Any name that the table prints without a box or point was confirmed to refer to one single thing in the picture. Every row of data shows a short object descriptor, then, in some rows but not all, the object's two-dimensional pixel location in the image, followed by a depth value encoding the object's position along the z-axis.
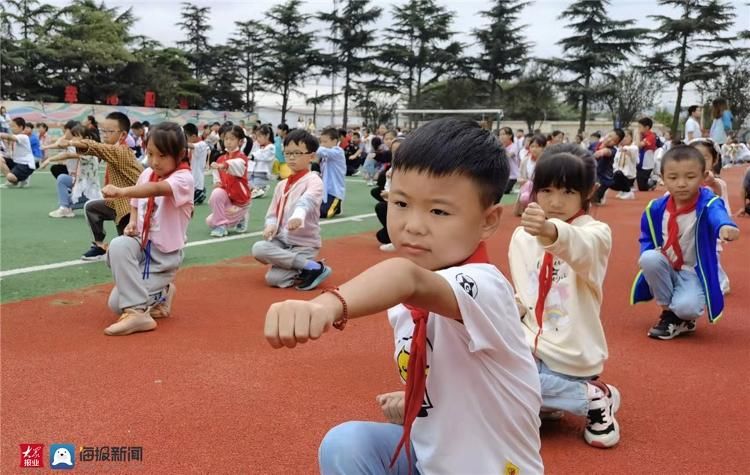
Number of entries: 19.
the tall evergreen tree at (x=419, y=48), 44.53
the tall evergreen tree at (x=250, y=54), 45.78
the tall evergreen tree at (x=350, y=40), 44.56
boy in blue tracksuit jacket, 4.22
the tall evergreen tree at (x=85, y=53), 35.81
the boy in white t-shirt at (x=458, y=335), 1.47
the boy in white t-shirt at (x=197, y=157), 10.99
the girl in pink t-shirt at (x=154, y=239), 4.25
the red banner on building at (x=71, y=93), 34.16
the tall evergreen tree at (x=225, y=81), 46.66
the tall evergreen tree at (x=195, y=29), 50.66
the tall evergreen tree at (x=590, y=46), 41.88
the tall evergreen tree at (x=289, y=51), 44.72
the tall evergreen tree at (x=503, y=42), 44.19
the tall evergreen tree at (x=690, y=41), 39.94
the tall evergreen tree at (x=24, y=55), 33.69
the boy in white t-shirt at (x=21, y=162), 12.23
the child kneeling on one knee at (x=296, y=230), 5.78
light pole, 44.94
